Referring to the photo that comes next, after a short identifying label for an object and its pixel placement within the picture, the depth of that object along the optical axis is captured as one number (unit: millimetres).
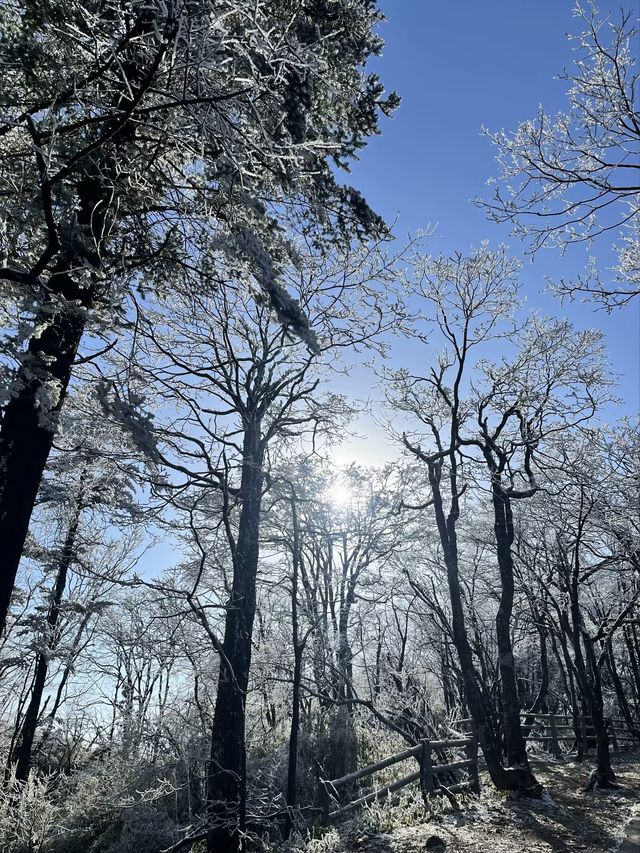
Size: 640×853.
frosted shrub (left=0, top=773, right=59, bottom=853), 8078
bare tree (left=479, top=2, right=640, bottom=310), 4902
